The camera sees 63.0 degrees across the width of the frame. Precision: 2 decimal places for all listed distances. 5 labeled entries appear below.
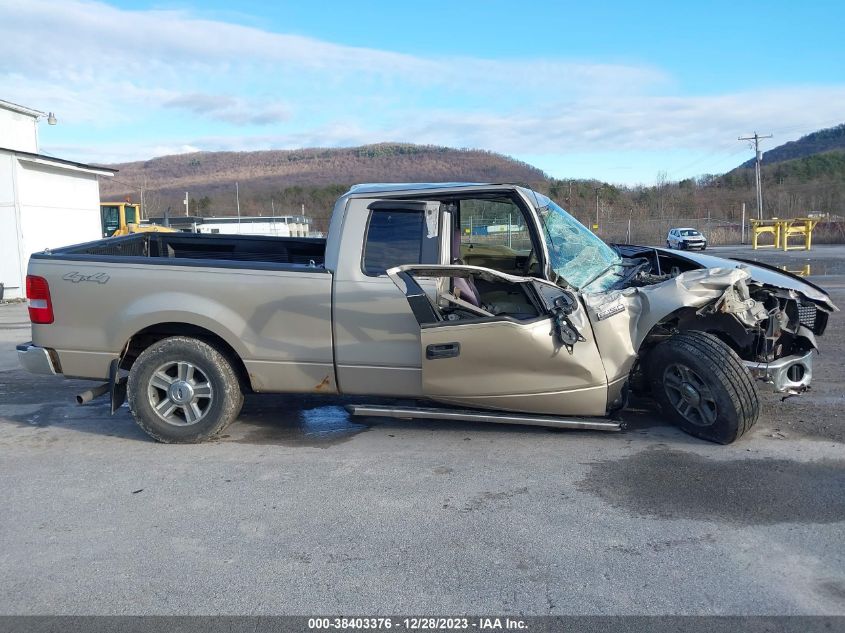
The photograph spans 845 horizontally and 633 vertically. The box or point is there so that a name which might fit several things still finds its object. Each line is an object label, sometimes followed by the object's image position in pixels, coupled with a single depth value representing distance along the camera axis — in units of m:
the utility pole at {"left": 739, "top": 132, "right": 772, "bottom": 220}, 60.81
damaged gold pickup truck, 4.95
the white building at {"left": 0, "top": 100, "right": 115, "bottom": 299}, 19.16
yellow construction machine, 31.12
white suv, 43.44
